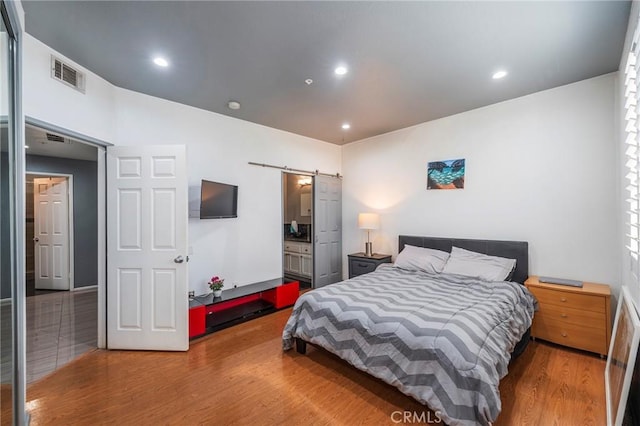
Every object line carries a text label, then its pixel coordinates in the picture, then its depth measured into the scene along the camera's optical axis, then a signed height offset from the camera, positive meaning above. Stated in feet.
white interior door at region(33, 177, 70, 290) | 16.53 -1.50
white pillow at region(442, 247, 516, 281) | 10.12 -2.11
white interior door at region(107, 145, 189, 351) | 9.45 -0.91
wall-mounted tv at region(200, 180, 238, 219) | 11.19 +0.42
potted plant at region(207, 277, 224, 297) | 11.47 -3.19
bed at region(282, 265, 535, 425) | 5.45 -3.00
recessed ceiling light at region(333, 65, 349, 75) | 8.46 +4.40
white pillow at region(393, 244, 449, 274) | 11.59 -2.15
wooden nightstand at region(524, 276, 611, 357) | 8.39 -3.35
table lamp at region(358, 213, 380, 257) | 14.67 -0.57
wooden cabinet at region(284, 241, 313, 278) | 17.15 -3.15
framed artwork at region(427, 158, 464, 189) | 12.58 +1.72
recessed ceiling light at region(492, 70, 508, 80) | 8.91 +4.49
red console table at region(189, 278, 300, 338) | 10.23 -4.21
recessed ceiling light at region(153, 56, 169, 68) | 7.99 +4.40
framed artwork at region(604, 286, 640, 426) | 5.14 -3.28
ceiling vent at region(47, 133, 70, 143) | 12.51 +3.28
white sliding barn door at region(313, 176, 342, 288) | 15.76 -1.18
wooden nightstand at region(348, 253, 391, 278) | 14.12 -2.73
